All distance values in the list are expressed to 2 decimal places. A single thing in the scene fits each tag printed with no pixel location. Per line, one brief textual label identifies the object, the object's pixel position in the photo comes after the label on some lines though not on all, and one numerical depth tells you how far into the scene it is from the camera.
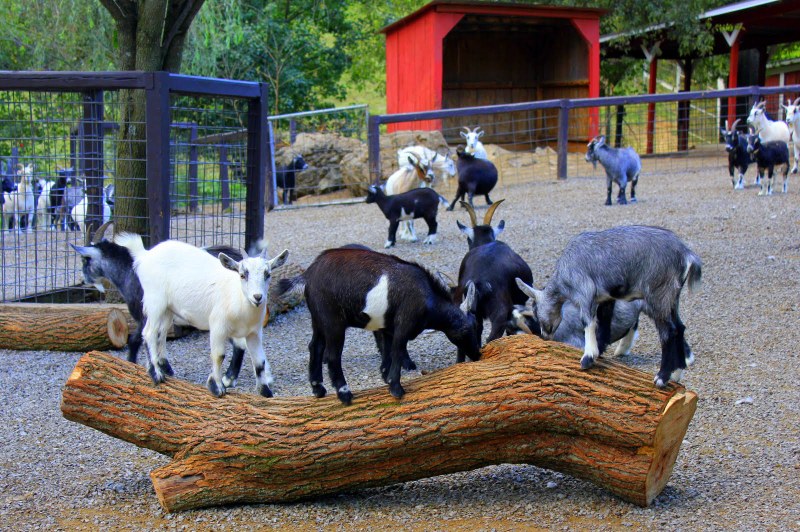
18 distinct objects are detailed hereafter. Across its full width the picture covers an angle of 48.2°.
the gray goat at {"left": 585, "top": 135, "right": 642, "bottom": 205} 13.30
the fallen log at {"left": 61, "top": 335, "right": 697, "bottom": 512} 3.88
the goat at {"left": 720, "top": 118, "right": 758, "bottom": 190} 14.15
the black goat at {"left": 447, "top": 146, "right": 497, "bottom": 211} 13.38
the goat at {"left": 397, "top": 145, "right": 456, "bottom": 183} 14.23
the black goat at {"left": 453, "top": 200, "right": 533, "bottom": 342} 5.65
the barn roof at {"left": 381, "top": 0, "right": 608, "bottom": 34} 19.47
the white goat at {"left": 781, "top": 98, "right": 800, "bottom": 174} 16.38
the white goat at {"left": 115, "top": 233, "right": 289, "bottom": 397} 4.57
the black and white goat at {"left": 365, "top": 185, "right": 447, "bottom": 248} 10.69
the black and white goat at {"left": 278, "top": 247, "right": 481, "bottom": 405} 4.20
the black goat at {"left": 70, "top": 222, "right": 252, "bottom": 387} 5.89
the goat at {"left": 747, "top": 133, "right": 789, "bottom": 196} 13.39
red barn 19.95
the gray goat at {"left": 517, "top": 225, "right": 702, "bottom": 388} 4.22
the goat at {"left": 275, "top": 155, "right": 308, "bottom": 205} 17.08
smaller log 6.95
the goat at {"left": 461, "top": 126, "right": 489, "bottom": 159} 15.07
